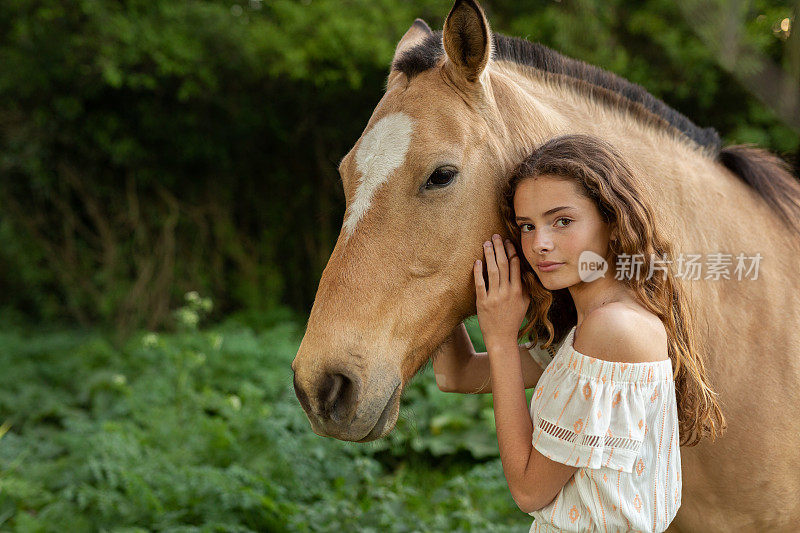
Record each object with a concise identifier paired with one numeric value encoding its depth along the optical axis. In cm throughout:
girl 272
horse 282
